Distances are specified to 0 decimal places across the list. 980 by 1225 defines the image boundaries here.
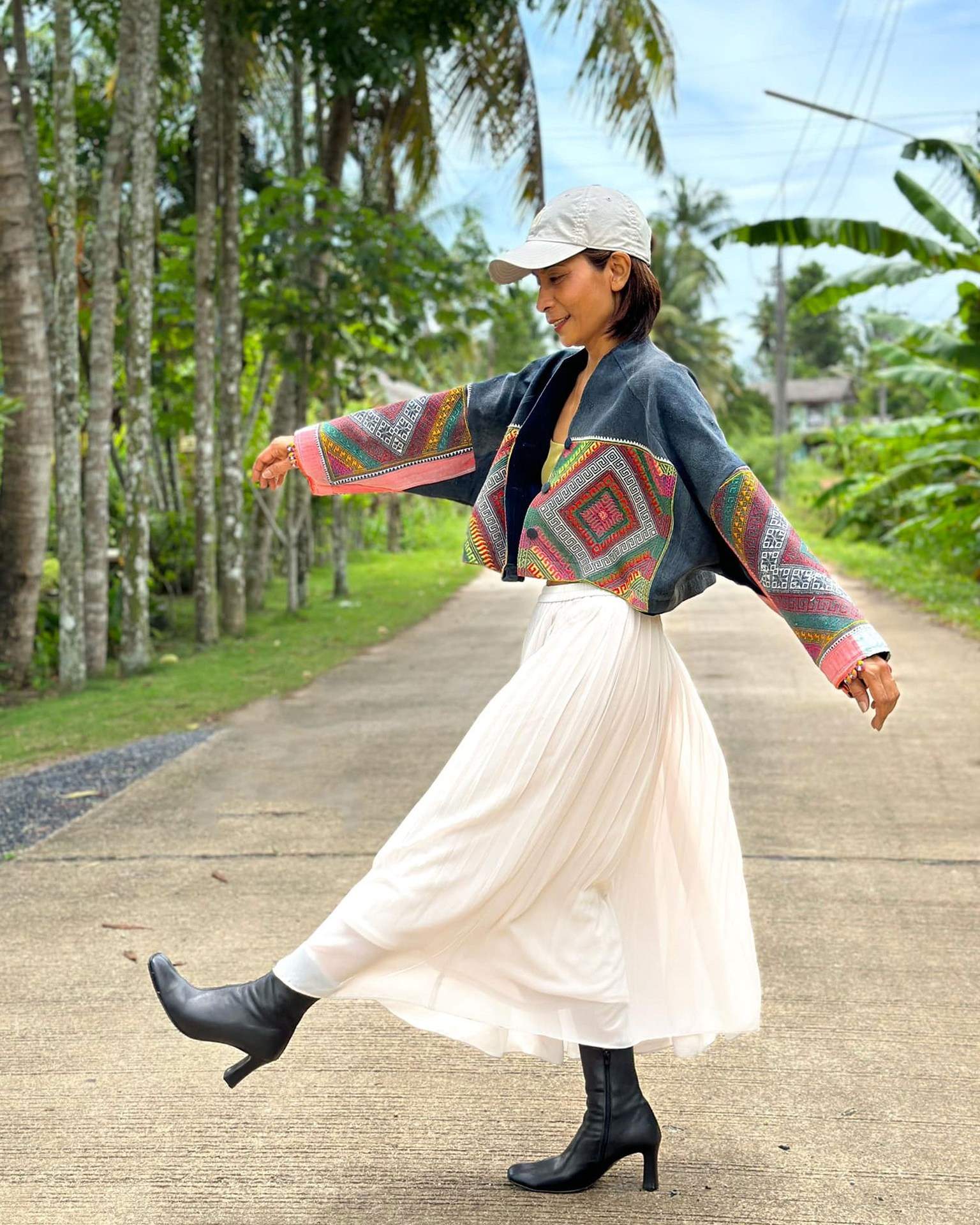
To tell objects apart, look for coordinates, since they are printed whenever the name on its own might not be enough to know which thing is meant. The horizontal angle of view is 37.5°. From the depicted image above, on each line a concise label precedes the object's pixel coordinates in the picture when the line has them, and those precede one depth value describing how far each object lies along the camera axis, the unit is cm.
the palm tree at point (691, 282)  5375
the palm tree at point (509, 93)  1417
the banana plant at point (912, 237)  1234
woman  264
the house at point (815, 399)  8900
